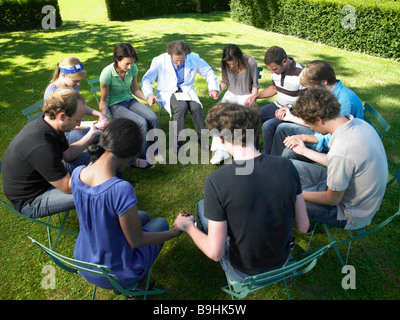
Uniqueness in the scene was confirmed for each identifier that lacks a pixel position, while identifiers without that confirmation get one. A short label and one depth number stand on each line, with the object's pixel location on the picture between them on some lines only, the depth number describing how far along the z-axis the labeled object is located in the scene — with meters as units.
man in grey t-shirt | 2.19
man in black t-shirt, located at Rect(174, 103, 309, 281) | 1.73
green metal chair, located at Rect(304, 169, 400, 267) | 2.41
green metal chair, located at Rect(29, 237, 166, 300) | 1.73
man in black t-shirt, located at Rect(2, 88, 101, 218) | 2.44
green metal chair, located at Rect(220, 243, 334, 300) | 1.75
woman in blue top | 1.85
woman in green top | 4.00
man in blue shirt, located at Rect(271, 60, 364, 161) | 3.03
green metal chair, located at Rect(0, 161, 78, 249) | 2.75
